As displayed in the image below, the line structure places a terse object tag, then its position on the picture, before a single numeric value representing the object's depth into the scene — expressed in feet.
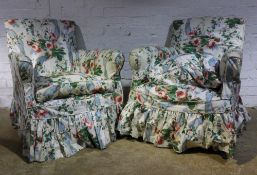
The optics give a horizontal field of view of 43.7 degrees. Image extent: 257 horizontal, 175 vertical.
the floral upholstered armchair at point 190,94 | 6.13
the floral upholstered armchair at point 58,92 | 6.09
